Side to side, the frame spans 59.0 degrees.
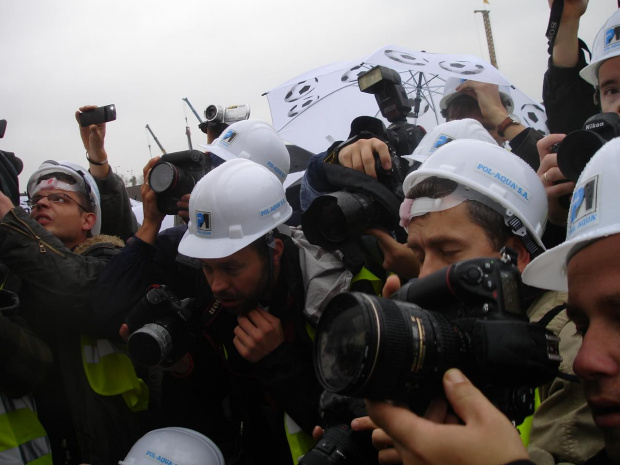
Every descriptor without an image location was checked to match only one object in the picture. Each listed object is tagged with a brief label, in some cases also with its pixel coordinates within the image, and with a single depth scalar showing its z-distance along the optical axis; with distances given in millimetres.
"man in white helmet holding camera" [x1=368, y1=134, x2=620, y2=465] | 939
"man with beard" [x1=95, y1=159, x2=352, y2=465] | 2088
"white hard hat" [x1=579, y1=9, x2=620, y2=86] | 2129
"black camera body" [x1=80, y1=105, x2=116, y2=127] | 3229
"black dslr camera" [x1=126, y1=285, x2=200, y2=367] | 2068
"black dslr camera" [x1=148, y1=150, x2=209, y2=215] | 2461
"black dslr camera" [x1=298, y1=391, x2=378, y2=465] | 1439
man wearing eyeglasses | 2438
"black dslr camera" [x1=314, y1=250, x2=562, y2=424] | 1037
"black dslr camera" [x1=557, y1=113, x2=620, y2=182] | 1544
